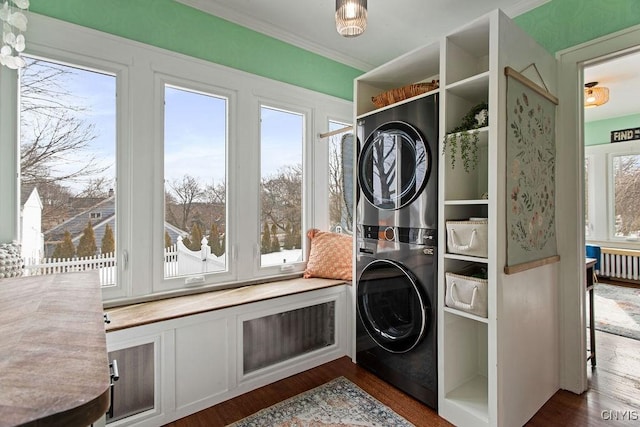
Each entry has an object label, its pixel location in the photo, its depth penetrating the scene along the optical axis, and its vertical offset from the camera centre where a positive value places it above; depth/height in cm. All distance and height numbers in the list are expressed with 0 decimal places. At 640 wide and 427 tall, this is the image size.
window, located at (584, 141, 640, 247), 521 +32
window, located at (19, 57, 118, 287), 185 +29
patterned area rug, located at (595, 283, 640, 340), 323 -117
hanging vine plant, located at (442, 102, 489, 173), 179 +43
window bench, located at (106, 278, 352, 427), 181 -84
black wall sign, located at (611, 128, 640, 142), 514 +126
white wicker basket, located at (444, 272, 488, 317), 172 -45
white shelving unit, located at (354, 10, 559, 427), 166 -36
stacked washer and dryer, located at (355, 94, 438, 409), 199 -22
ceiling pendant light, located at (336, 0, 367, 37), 174 +108
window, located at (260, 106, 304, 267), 271 +25
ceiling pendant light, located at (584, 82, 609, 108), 349 +127
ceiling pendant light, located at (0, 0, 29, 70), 107 +60
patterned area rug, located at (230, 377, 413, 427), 187 -121
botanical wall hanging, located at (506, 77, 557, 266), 172 +22
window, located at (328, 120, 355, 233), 312 +35
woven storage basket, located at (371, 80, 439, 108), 209 +83
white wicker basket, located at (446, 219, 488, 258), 173 -14
